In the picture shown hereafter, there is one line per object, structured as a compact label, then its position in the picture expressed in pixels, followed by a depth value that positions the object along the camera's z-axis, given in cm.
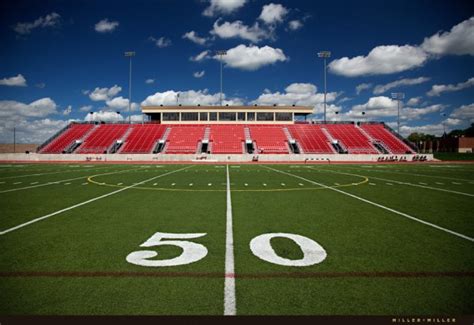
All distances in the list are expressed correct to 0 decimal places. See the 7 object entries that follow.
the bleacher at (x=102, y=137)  5423
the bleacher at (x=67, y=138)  5444
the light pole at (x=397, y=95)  6260
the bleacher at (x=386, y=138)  5516
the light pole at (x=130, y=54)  6324
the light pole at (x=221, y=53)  6719
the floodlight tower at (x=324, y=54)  6192
